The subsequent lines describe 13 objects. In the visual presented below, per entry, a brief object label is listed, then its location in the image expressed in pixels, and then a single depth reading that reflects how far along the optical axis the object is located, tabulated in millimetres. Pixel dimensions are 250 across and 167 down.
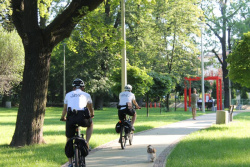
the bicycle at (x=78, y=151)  6681
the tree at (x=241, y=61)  15328
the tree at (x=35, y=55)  11094
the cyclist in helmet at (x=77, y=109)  6883
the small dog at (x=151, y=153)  8383
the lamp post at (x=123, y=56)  15438
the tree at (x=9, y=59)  41312
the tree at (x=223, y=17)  48812
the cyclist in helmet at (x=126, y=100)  10891
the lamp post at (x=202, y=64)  37700
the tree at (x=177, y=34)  37781
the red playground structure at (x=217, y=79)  40897
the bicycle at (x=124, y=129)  10578
